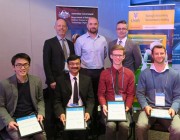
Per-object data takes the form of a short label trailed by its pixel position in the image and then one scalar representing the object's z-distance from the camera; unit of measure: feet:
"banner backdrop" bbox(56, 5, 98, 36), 10.57
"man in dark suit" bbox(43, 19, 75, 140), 8.64
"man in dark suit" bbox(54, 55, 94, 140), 7.33
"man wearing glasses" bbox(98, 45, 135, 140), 7.58
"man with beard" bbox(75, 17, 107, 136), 9.17
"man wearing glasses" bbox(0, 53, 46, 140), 6.60
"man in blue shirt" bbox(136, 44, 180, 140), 7.15
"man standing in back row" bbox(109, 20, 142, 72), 9.19
